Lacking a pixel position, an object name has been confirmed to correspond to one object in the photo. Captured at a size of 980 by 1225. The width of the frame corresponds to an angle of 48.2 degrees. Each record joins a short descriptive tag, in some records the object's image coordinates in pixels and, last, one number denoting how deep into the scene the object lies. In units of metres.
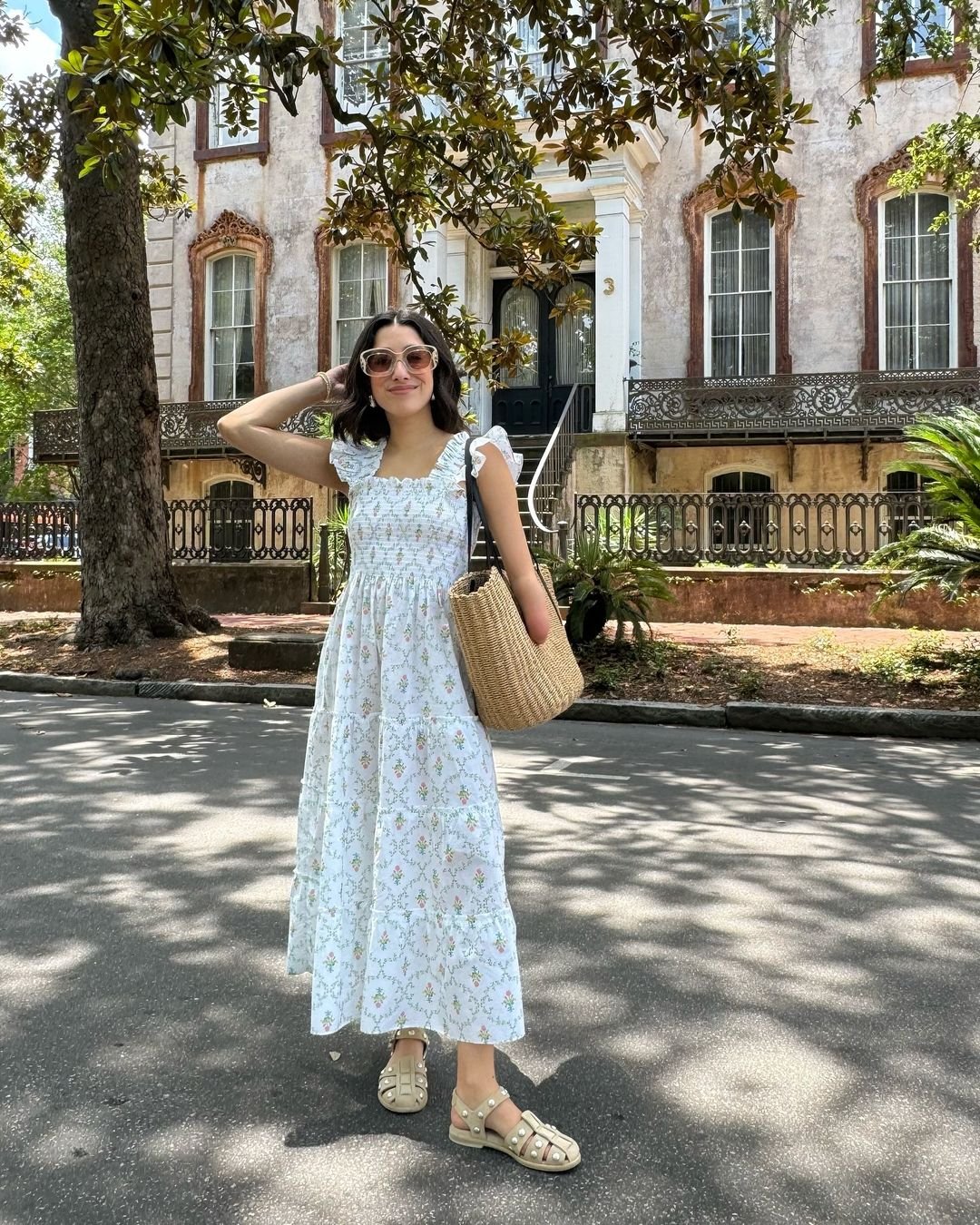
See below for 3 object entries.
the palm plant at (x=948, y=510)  9.36
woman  2.60
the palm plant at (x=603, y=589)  10.52
